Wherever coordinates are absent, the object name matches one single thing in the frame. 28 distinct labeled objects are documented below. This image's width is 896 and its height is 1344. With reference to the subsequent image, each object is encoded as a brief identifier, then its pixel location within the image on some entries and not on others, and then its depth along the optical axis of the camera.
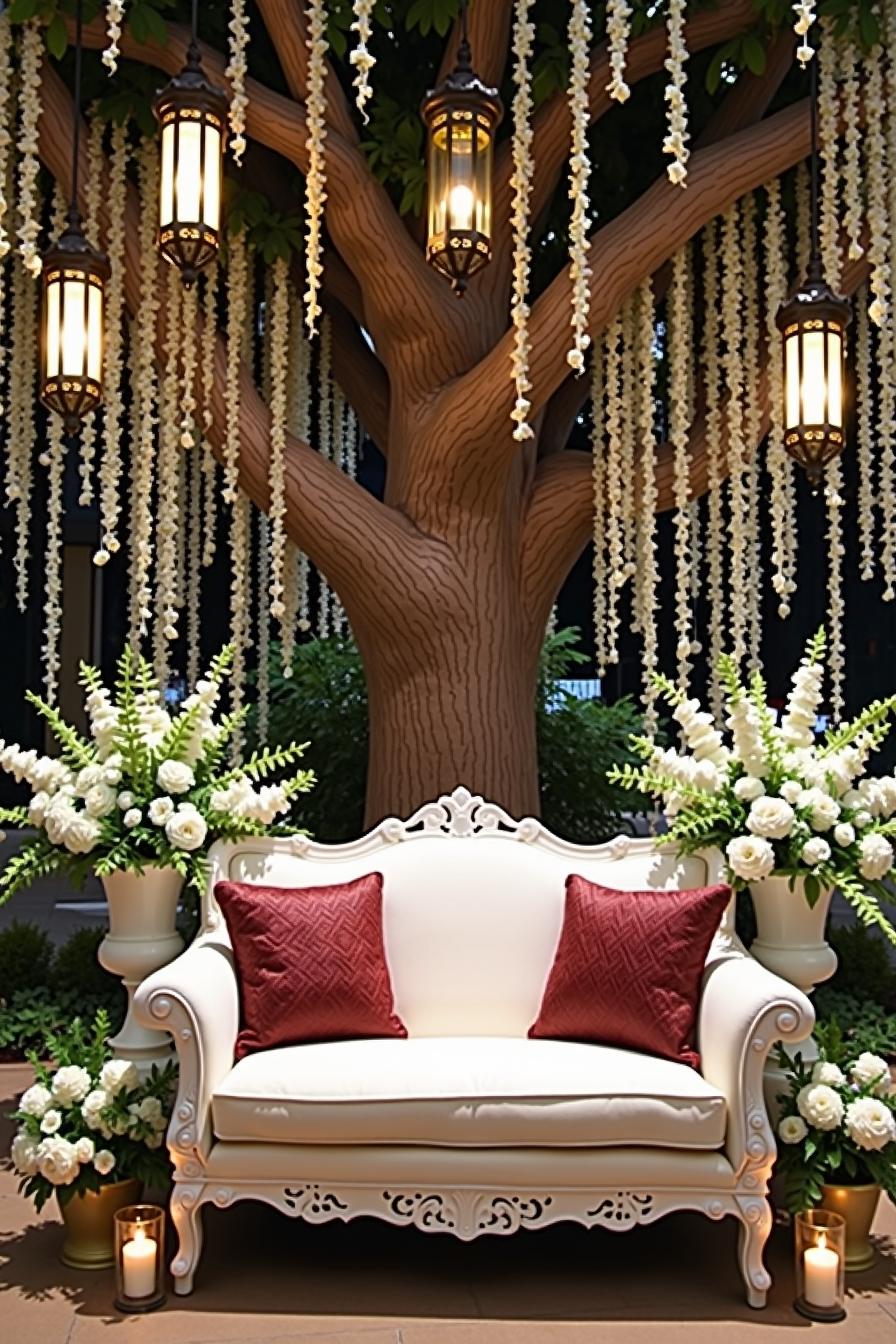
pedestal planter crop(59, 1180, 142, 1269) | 2.40
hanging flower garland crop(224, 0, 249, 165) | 3.39
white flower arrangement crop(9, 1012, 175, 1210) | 2.36
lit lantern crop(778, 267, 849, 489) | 3.34
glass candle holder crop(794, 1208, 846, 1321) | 2.21
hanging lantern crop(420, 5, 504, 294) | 2.71
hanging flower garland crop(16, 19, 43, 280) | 3.46
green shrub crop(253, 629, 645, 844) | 4.83
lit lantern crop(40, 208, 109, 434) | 3.12
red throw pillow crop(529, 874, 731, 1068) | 2.51
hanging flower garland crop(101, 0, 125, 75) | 2.94
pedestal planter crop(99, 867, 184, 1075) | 2.67
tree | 3.70
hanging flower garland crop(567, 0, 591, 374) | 3.22
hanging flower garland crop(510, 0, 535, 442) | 3.33
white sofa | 2.27
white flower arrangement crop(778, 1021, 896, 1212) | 2.40
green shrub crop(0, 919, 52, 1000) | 4.18
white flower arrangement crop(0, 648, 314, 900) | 2.62
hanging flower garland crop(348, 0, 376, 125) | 2.70
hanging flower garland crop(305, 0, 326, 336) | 3.37
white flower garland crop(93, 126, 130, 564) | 3.77
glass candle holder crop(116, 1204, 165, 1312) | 2.21
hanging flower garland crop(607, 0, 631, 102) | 2.93
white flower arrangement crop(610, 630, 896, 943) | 2.57
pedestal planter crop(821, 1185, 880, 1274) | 2.42
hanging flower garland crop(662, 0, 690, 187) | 3.06
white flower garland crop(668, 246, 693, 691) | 3.88
